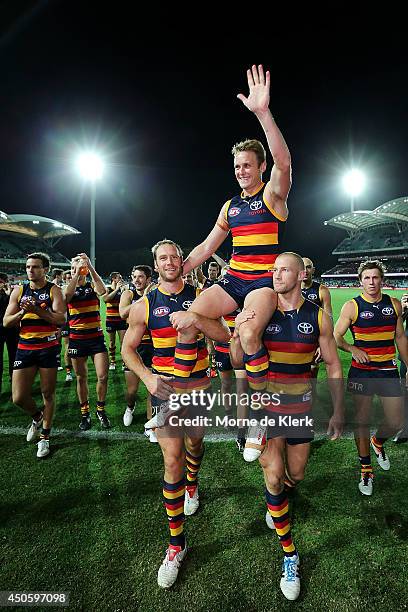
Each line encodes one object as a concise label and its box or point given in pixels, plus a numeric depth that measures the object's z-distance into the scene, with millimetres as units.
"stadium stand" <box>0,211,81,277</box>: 64625
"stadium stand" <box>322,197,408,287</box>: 59741
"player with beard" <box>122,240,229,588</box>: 2947
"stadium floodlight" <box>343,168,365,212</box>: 54125
